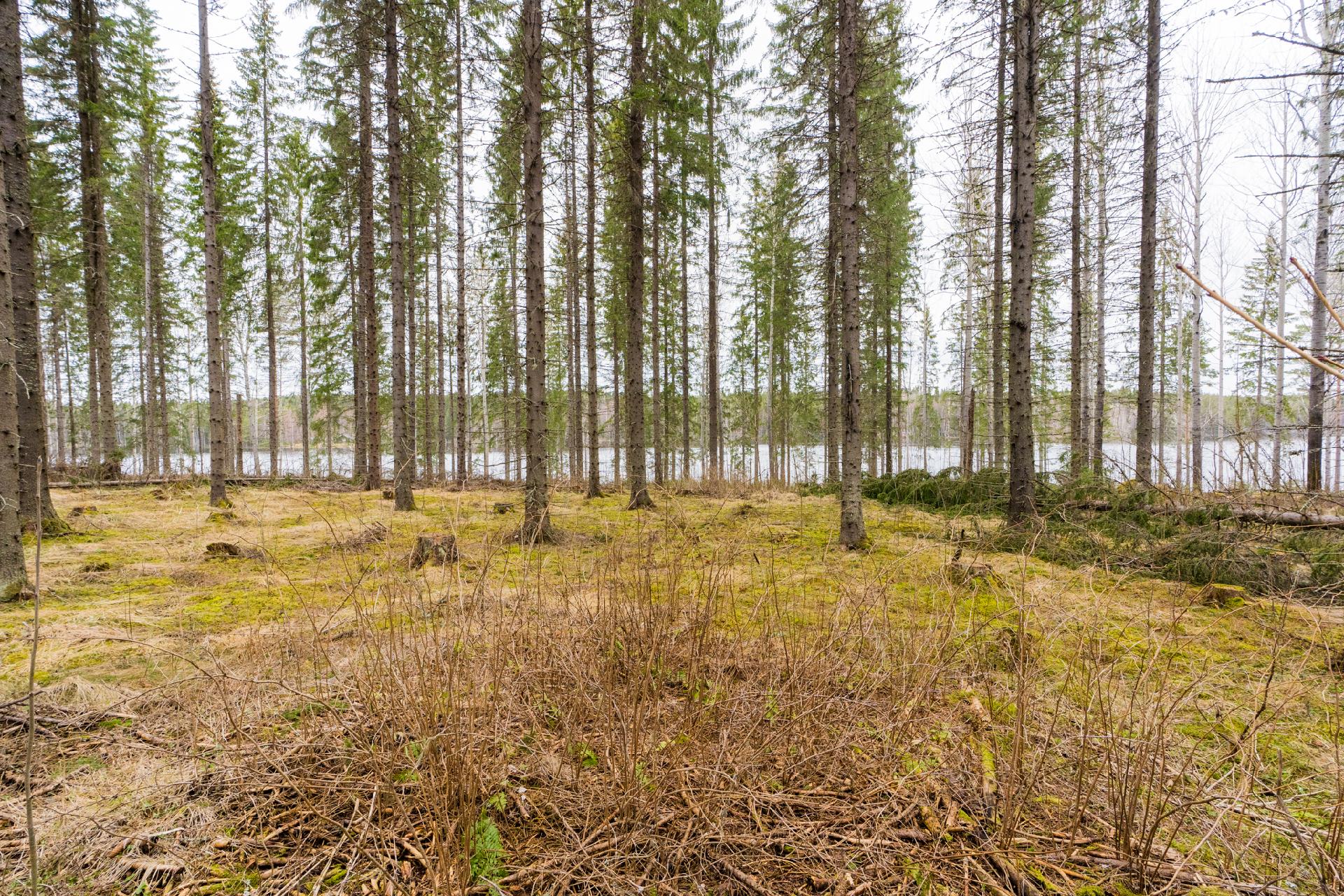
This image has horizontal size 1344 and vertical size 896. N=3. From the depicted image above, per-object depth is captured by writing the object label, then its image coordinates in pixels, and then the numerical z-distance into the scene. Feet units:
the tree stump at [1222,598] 14.25
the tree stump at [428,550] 17.58
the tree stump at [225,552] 19.75
